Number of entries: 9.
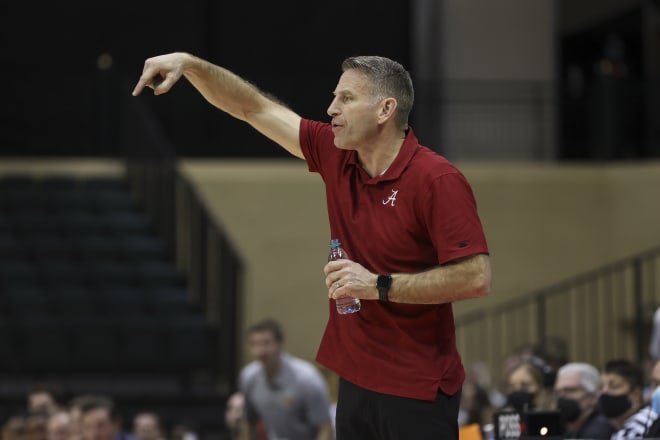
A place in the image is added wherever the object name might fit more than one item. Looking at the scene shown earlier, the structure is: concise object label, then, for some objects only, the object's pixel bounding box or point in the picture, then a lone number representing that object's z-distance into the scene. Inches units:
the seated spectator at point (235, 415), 794.8
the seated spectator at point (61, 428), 690.2
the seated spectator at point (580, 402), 474.6
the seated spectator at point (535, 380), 544.7
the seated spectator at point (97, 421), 714.2
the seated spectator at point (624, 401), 445.7
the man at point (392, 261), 306.5
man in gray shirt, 703.7
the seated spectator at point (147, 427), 780.0
